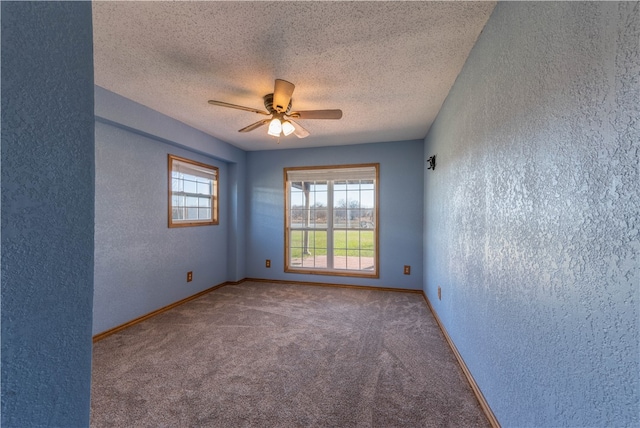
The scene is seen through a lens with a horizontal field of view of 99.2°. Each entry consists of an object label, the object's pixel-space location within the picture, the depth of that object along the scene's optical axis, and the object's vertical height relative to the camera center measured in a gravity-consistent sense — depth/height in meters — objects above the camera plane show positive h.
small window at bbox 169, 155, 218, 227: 3.53 +0.29
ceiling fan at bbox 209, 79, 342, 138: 2.12 +0.88
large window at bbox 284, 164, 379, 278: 4.45 -0.11
